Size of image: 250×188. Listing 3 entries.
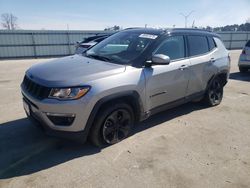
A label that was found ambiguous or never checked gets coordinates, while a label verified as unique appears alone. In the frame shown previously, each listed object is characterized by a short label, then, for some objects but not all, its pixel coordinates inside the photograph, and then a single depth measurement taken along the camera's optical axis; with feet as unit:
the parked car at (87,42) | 22.83
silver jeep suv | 7.97
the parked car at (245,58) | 24.79
